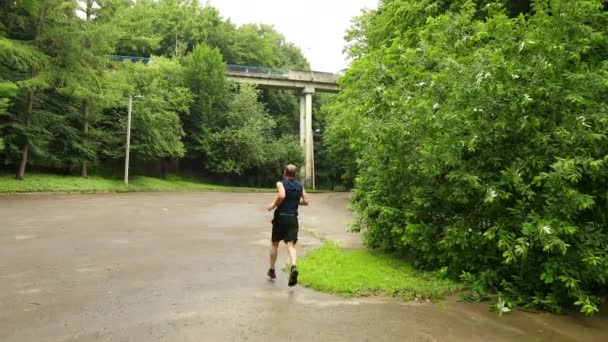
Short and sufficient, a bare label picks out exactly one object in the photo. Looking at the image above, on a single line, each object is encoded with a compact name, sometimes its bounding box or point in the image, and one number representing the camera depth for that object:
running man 7.15
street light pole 32.25
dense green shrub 6.04
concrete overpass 49.06
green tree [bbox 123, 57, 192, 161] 35.19
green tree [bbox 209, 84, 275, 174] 43.31
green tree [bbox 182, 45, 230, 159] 44.66
